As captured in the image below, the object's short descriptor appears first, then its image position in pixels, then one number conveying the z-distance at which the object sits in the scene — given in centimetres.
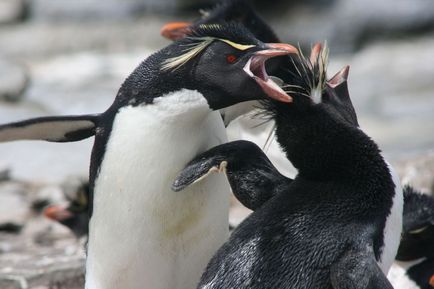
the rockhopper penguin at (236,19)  989
